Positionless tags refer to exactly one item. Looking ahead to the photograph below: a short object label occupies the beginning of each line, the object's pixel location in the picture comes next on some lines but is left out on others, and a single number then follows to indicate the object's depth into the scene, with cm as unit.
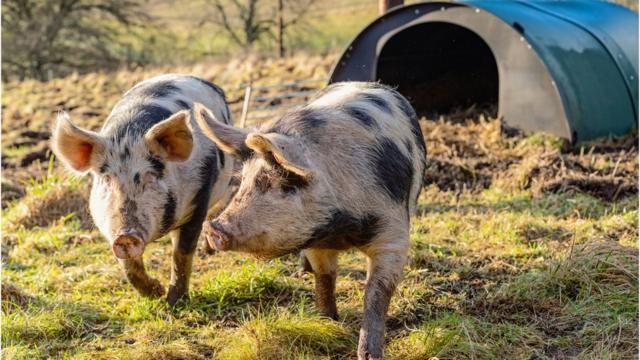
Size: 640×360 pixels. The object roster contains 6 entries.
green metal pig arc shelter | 778
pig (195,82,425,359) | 321
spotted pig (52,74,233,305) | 390
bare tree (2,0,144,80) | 2177
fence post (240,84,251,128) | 887
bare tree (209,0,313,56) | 2502
